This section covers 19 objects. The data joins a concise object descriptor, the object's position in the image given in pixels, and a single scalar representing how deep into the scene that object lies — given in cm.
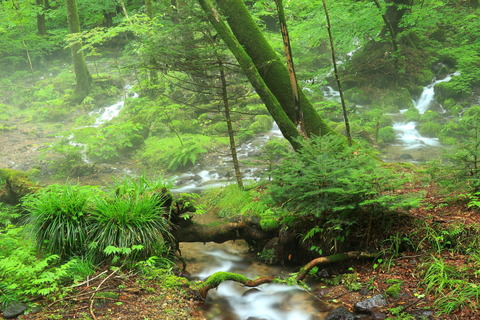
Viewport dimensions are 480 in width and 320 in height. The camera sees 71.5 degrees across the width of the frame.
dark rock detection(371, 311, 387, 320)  369
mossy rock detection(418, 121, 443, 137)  1459
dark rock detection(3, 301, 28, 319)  321
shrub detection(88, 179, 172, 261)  467
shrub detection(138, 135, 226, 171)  1366
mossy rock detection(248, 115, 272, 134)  1584
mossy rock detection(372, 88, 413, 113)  1689
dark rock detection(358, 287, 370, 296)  422
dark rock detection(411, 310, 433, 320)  340
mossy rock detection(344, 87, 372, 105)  1773
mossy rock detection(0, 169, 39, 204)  873
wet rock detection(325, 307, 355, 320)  384
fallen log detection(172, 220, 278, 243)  595
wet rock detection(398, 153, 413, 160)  1250
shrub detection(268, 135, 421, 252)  446
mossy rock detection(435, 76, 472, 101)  1546
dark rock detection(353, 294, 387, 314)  385
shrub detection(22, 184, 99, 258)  470
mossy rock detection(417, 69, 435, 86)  1741
